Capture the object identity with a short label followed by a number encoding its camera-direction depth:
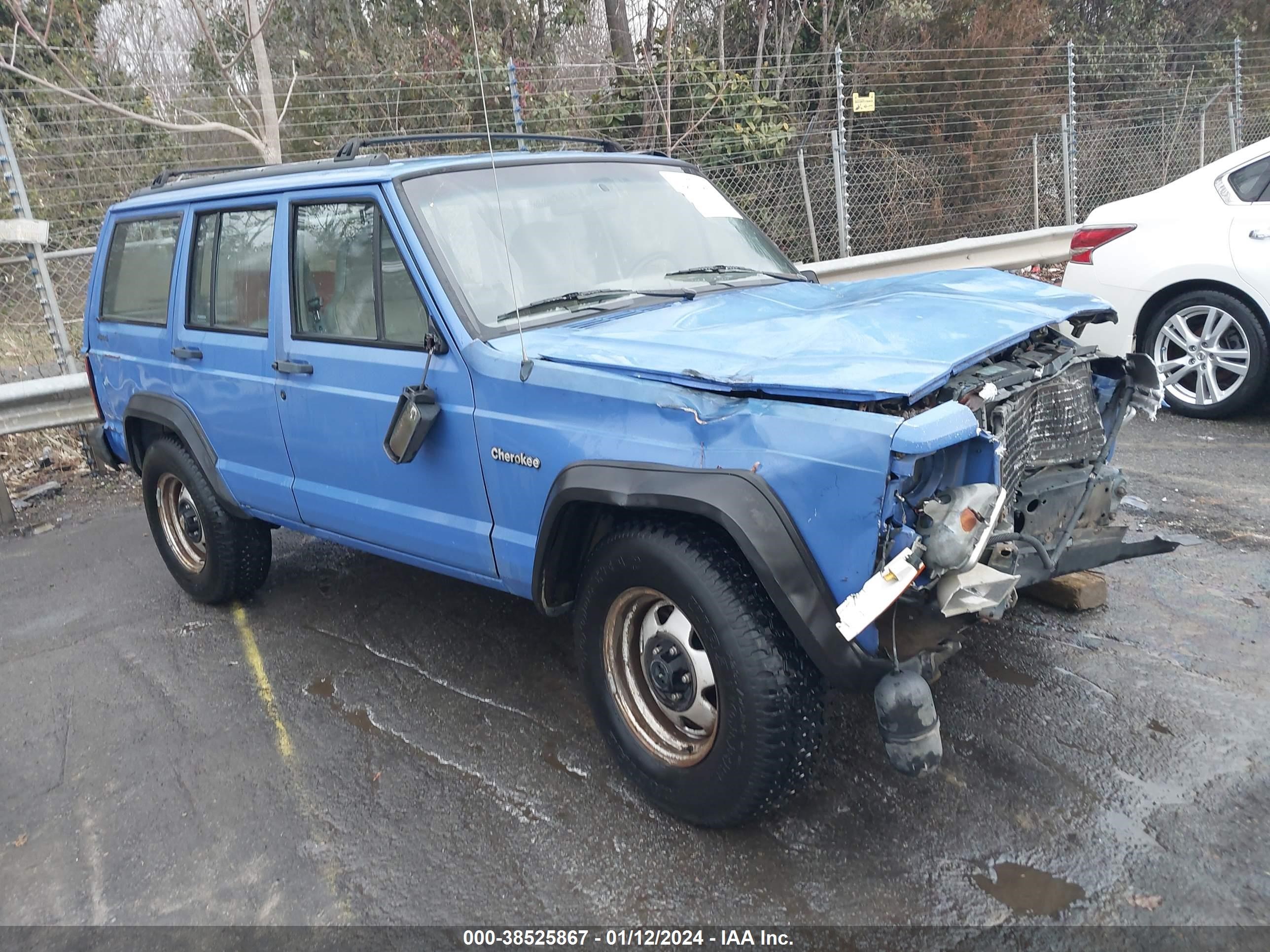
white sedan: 5.84
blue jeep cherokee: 2.46
